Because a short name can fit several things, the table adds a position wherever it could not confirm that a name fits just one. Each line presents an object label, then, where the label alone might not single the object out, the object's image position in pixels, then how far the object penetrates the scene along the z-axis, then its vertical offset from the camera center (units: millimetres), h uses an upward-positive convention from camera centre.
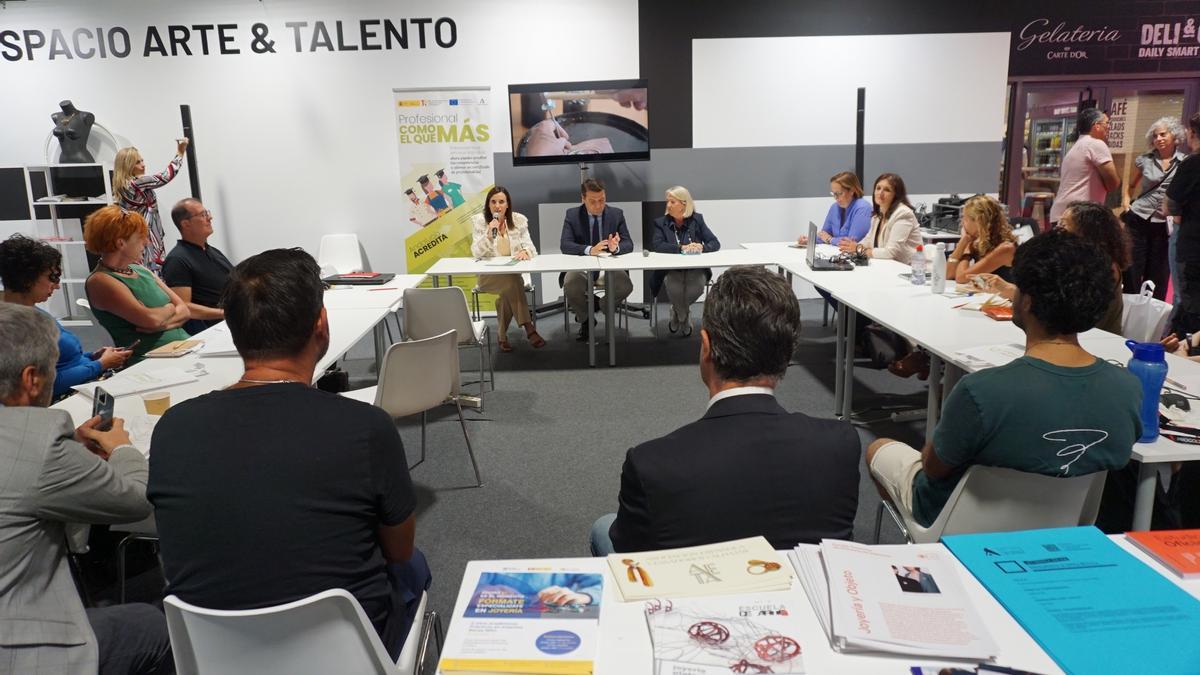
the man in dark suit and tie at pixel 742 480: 1341 -517
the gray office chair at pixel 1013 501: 1789 -754
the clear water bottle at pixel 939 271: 3835 -474
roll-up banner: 6586 +159
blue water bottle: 1938 -503
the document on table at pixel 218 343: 3102 -626
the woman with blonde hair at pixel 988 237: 3896 -316
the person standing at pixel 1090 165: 6199 +55
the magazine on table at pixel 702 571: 1242 -636
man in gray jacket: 1423 -623
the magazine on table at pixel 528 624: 1088 -654
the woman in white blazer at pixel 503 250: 5770 -473
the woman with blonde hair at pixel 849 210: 5715 -238
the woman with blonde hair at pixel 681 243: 5973 -472
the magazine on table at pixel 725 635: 1070 -655
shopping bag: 3014 -569
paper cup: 2389 -644
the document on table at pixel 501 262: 5422 -536
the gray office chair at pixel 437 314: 4059 -660
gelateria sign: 6895 +1113
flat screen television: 6484 +510
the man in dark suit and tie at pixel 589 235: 5953 -401
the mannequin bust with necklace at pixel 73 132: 6344 +508
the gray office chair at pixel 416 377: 2910 -735
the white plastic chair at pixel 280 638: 1263 -746
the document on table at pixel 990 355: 2640 -624
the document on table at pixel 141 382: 2576 -637
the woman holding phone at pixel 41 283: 2729 -309
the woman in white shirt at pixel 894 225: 5102 -316
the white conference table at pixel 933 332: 2044 -628
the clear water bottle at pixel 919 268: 4172 -489
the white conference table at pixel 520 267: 5195 -551
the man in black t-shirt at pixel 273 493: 1320 -517
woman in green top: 3174 -394
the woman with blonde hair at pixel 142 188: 5535 +38
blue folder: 1086 -660
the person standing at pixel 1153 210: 5562 -280
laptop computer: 4801 -522
